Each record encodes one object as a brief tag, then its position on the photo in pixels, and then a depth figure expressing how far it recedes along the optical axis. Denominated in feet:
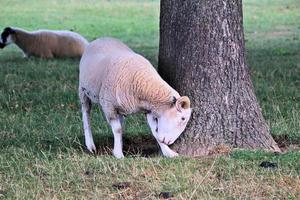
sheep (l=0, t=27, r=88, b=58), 104.73
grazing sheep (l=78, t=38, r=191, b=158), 39.01
